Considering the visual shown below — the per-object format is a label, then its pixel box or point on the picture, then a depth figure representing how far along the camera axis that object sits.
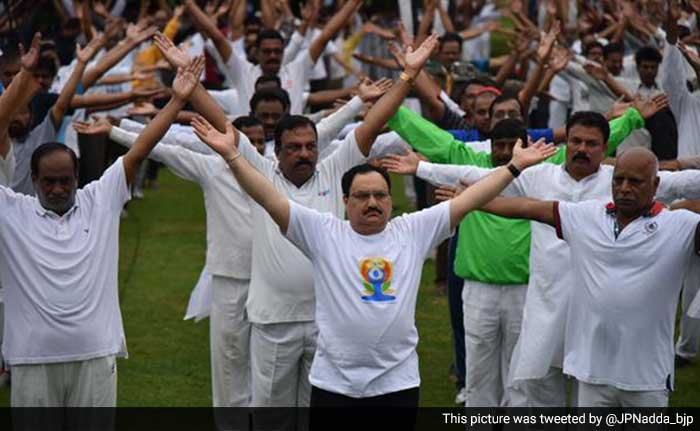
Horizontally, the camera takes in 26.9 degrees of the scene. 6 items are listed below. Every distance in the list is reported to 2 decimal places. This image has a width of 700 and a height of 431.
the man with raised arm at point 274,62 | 13.63
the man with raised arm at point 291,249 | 9.10
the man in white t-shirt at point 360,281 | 7.67
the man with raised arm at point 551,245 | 9.04
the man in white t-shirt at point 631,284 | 8.00
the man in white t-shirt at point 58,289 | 7.95
